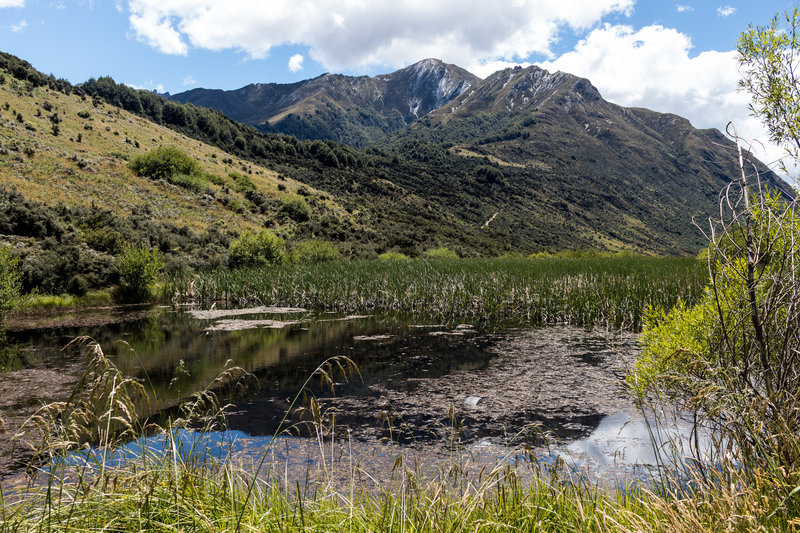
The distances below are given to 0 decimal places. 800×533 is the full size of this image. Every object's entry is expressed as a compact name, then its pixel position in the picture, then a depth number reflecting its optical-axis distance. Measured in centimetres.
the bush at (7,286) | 1620
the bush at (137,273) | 2475
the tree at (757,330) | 368
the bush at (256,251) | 3338
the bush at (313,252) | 3762
